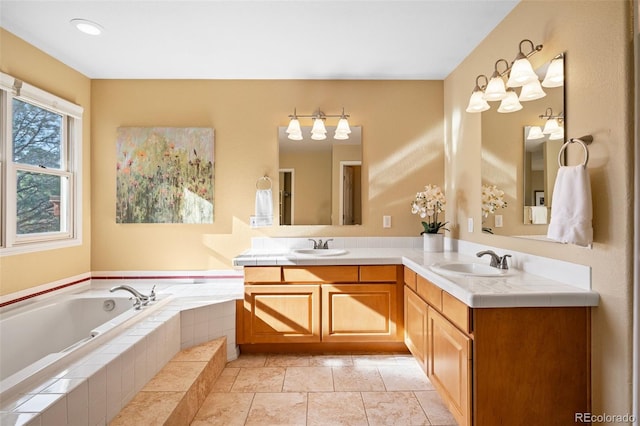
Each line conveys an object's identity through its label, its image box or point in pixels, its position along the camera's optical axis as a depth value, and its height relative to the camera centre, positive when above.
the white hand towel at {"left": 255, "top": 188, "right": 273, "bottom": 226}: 3.17 +0.04
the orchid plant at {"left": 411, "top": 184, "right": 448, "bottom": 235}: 2.98 +0.07
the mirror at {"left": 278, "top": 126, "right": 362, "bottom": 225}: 3.21 +0.31
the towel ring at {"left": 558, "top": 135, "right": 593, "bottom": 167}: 1.52 +0.33
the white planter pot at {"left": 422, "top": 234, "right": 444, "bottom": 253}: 2.93 -0.25
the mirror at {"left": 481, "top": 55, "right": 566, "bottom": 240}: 1.79 +0.31
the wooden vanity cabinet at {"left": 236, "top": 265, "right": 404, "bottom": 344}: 2.69 -0.72
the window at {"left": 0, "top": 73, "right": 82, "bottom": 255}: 2.31 +0.32
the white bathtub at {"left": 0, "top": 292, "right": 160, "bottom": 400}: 1.73 -0.76
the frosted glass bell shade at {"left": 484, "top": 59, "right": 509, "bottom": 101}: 2.06 +0.75
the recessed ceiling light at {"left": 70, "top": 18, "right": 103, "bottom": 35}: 2.24 +1.24
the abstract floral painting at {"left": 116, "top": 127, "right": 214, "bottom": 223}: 3.17 +0.35
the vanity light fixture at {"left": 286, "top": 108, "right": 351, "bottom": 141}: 3.10 +0.77
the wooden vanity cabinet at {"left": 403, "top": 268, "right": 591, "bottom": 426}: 1.50 -0.67
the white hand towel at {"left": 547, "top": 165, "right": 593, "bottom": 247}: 1.46 +0.02
